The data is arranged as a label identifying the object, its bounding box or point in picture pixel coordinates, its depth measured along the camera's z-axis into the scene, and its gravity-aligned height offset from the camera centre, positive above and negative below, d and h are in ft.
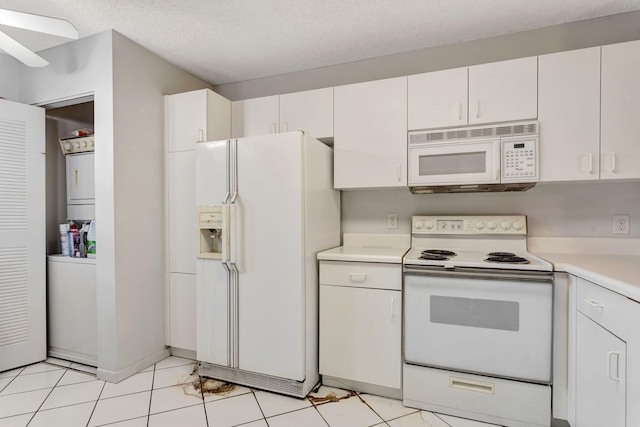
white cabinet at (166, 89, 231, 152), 8.29 +2.33
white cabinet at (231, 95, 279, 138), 8.70 +2.51
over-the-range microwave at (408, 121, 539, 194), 6.54 +1.07
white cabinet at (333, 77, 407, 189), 7.41 +1.73
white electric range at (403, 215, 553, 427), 5.65 -2.34
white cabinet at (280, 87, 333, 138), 8.08 +2.45
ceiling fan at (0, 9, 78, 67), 5.17 +3.00
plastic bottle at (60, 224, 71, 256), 8.62 -0.82
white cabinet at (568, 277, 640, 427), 3.87 -2.03
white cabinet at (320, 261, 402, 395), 6.55 -2.41
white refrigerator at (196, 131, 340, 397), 6.65 -1.07
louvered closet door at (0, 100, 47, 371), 7.83 -0.70
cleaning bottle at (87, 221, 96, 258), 8.25 -0.81
